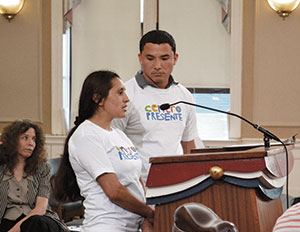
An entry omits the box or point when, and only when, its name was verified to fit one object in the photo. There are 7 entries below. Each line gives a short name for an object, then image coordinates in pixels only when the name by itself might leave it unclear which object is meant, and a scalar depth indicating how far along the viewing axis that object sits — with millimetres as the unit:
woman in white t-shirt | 3434
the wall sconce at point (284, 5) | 10812
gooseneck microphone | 3094
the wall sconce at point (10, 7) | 11831
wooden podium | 2650
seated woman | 7301
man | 4523
